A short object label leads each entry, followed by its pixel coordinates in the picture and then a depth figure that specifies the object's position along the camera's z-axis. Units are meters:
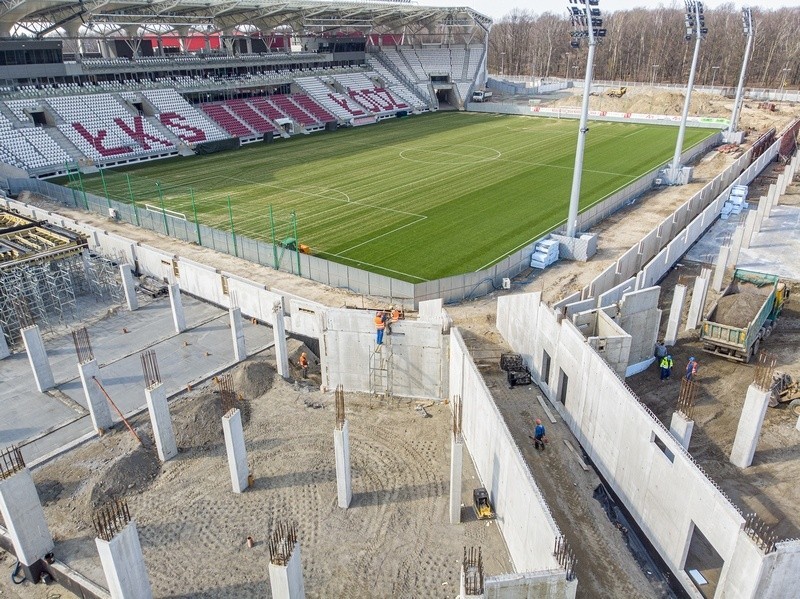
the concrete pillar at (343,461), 15.38
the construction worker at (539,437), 18.52
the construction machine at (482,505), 15.73
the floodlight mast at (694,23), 42.84
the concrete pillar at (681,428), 16.22
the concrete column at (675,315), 23.08
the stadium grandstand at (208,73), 55.47
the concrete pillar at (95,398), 18.42
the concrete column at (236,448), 16.06
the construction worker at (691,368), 20.80
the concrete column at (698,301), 24.42
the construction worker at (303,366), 23.03
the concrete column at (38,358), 20.33
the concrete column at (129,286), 27.03
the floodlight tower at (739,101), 51.84
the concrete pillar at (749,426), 16.52
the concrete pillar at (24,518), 13.66
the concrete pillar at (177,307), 24.56
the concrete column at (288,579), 11.40
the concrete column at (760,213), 35.81
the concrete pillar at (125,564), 12.07
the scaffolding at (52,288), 25.62
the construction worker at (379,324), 20.88
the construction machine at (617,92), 91.19
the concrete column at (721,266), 28.52
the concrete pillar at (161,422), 17.11
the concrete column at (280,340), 21.41
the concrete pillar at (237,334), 22.28
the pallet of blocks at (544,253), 31.07
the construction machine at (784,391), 20.19
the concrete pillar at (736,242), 30.70
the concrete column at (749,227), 34.00
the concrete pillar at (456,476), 14.69
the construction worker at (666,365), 21.67
